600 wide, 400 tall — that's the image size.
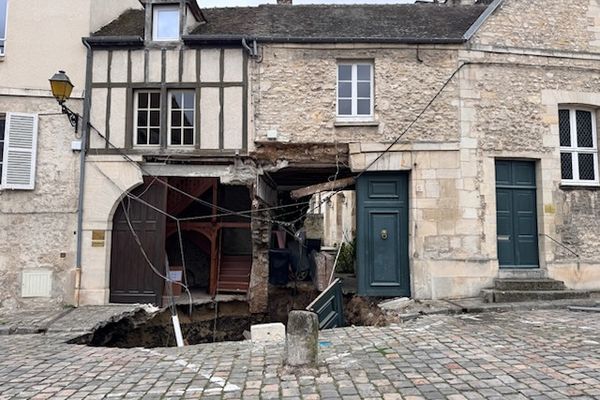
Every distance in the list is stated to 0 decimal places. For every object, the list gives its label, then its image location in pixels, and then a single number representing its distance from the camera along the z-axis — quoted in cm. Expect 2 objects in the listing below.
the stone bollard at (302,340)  441
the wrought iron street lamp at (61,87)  741
